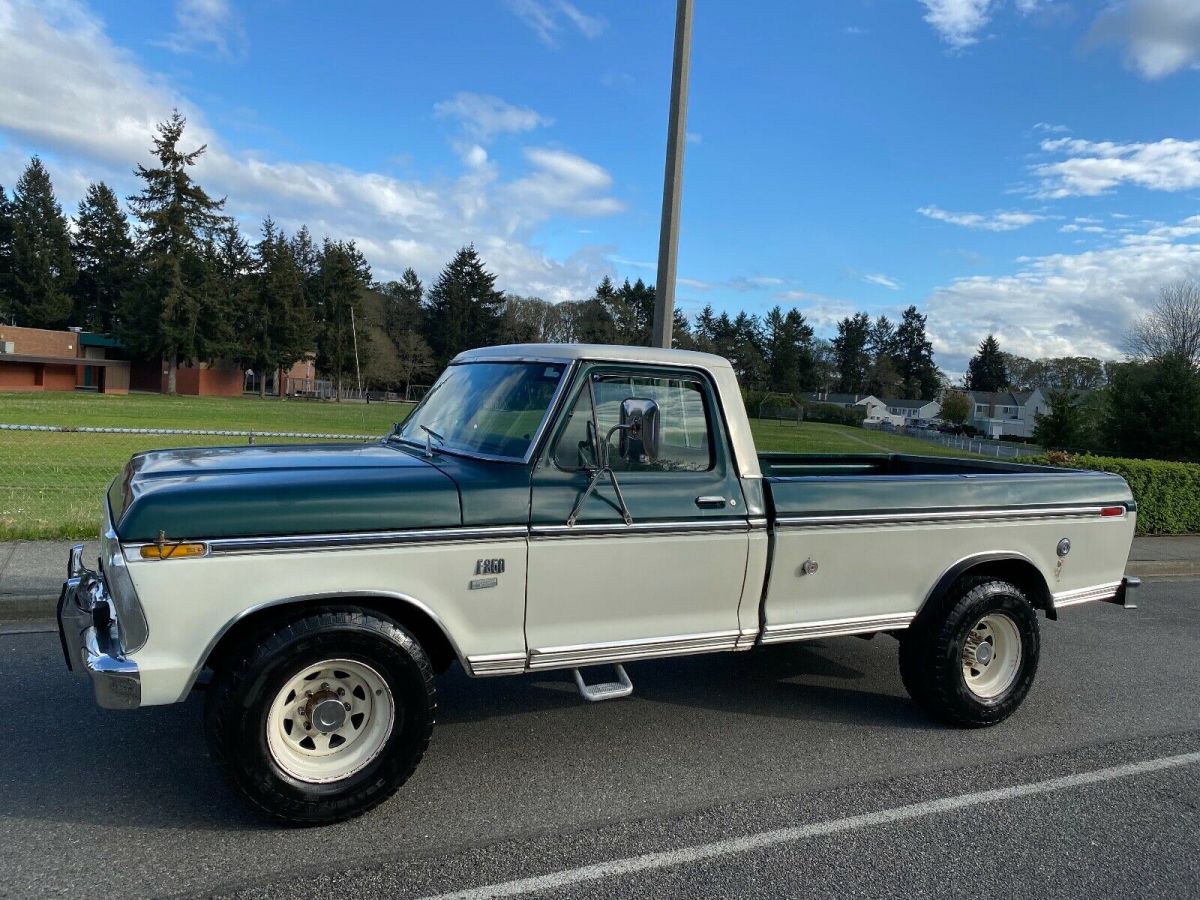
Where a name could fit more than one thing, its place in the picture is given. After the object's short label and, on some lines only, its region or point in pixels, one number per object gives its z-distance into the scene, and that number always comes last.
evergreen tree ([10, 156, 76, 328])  69.88
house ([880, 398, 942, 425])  118.80
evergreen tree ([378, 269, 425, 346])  88.50
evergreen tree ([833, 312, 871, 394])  126.56
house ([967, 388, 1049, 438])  107.38
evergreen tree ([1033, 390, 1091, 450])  30.58
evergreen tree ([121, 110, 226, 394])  60.75
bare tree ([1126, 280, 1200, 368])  43.97
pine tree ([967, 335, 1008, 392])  132.50
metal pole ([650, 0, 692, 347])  8.53
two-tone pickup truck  3.29
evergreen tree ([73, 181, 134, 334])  76.38
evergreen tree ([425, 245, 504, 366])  81.12
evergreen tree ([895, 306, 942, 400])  130.38
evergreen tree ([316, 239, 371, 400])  72.94
